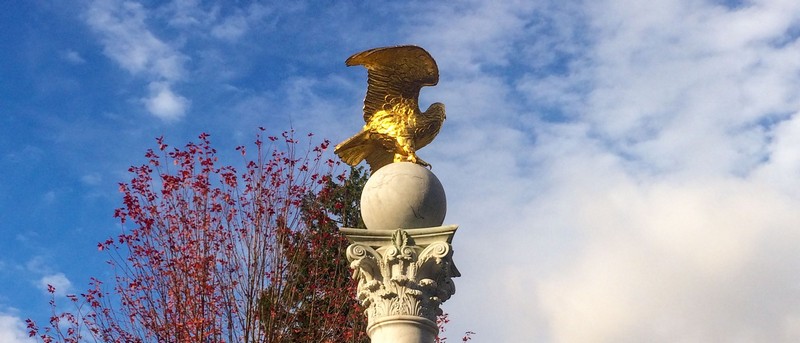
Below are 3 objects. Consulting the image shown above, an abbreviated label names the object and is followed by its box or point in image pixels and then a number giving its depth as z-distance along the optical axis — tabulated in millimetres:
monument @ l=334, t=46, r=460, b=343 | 9070
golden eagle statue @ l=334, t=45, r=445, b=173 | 10414
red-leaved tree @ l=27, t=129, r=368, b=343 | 15812
